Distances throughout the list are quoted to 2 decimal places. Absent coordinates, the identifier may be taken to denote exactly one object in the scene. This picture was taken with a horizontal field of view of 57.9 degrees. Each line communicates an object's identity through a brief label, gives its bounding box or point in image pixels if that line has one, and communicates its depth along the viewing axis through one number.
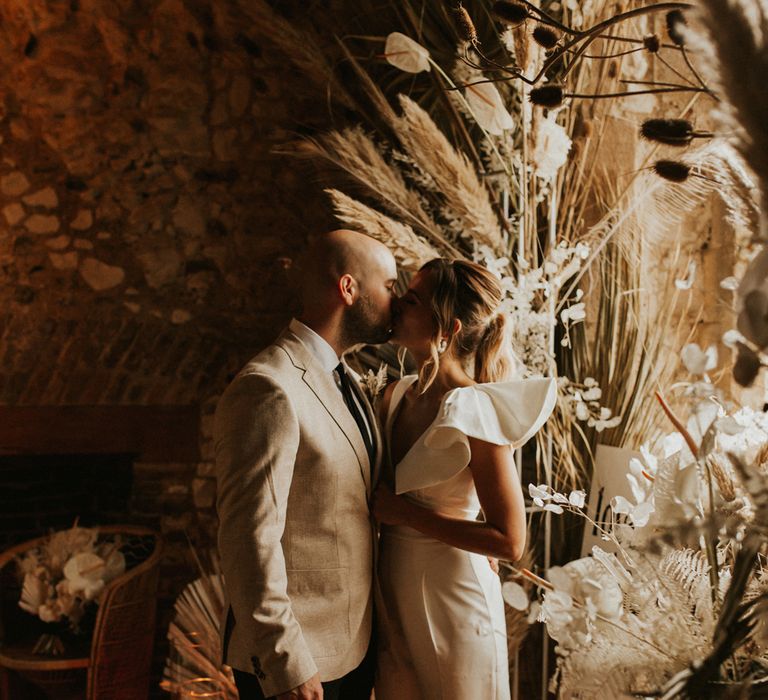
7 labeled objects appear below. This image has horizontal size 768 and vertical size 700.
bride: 1.45
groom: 1.28
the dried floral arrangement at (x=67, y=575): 2.38
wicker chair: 2.31
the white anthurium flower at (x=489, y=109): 1.81
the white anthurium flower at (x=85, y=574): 2.38
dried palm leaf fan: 2.04
